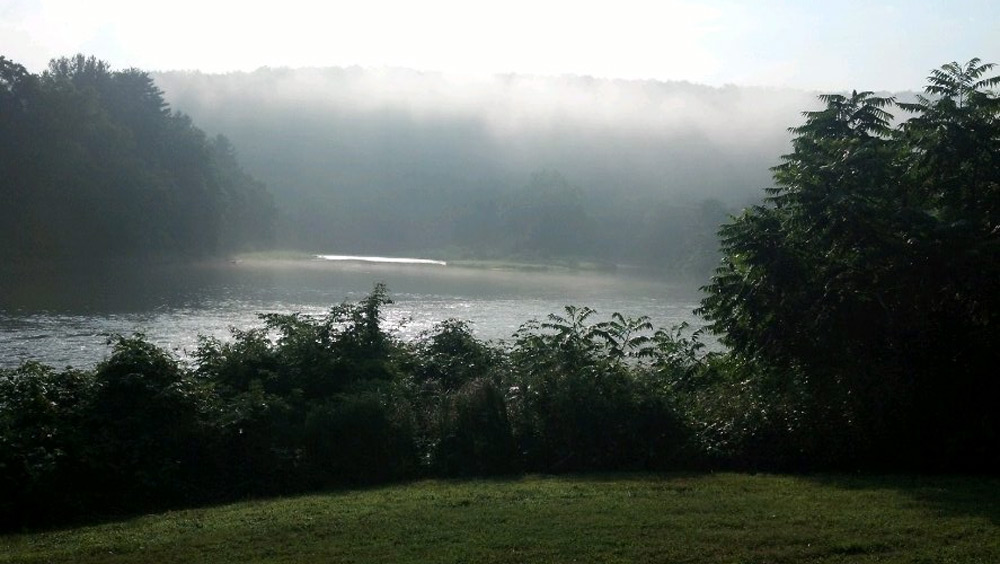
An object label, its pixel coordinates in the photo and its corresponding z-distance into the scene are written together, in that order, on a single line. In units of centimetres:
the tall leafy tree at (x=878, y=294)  1266
